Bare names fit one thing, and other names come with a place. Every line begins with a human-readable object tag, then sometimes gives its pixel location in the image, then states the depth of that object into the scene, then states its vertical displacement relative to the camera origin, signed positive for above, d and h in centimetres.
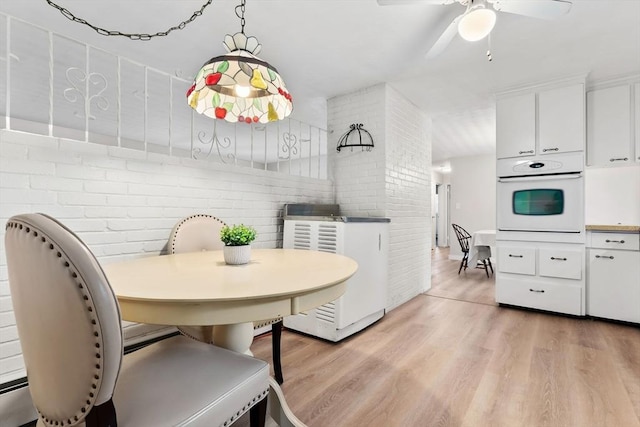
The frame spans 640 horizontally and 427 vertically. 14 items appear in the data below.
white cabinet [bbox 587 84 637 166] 294 +89
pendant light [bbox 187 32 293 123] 133 +61
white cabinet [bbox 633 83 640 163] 288 +97
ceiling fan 156 +112
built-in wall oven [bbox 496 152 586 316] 289 -19
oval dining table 85 -24
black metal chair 479 -62
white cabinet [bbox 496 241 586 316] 288 -62
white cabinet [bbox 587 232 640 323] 266 -55
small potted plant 136 -15
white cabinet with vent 234 -45
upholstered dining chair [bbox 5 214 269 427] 65 -31
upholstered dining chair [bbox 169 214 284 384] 180 -18
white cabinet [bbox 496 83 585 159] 291 +95
